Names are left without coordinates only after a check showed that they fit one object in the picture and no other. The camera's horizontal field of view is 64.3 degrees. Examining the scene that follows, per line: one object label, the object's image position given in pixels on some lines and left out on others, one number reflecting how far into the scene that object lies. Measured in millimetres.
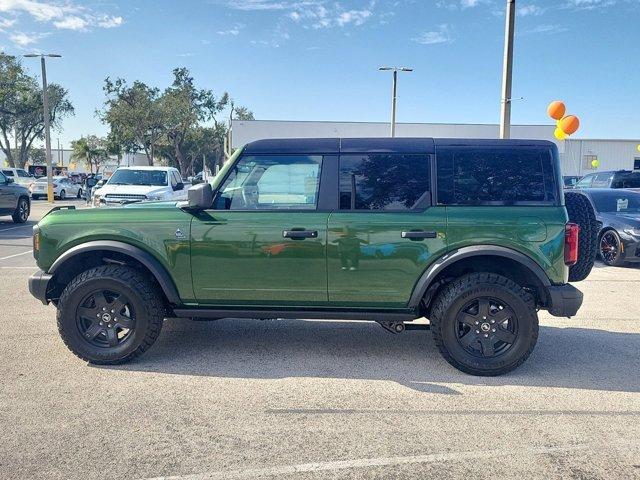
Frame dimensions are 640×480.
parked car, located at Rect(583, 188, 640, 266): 8992
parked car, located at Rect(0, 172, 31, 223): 14383
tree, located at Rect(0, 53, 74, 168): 39938
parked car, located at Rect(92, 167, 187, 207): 12969
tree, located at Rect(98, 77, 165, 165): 44281
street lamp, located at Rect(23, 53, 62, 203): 23688
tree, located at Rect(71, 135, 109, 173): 67481
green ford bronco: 4059
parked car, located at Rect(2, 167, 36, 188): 33250
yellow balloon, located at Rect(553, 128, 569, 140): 12261
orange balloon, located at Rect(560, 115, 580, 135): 11844
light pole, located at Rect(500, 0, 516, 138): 9453
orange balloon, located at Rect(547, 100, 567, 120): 11805
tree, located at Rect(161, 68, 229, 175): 45219
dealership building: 45438
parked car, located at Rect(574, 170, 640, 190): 14984
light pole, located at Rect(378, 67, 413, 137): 25078
